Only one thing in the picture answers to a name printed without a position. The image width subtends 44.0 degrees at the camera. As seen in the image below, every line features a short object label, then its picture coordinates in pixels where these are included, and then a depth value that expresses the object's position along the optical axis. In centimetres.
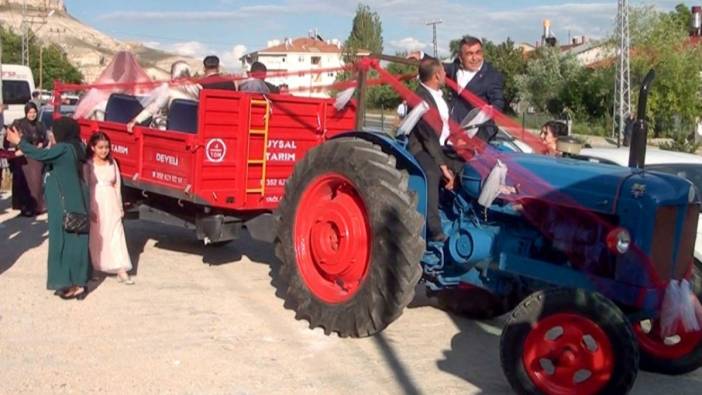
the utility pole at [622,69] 3272
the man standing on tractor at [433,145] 646
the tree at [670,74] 4075
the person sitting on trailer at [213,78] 887
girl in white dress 816
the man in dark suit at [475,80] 714
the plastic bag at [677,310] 546
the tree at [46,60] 6681
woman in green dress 754
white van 2169
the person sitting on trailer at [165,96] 882
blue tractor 526
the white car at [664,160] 777
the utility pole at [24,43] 5225
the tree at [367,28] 7548
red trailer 786
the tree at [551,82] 5084
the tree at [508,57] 6328
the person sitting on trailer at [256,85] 929
